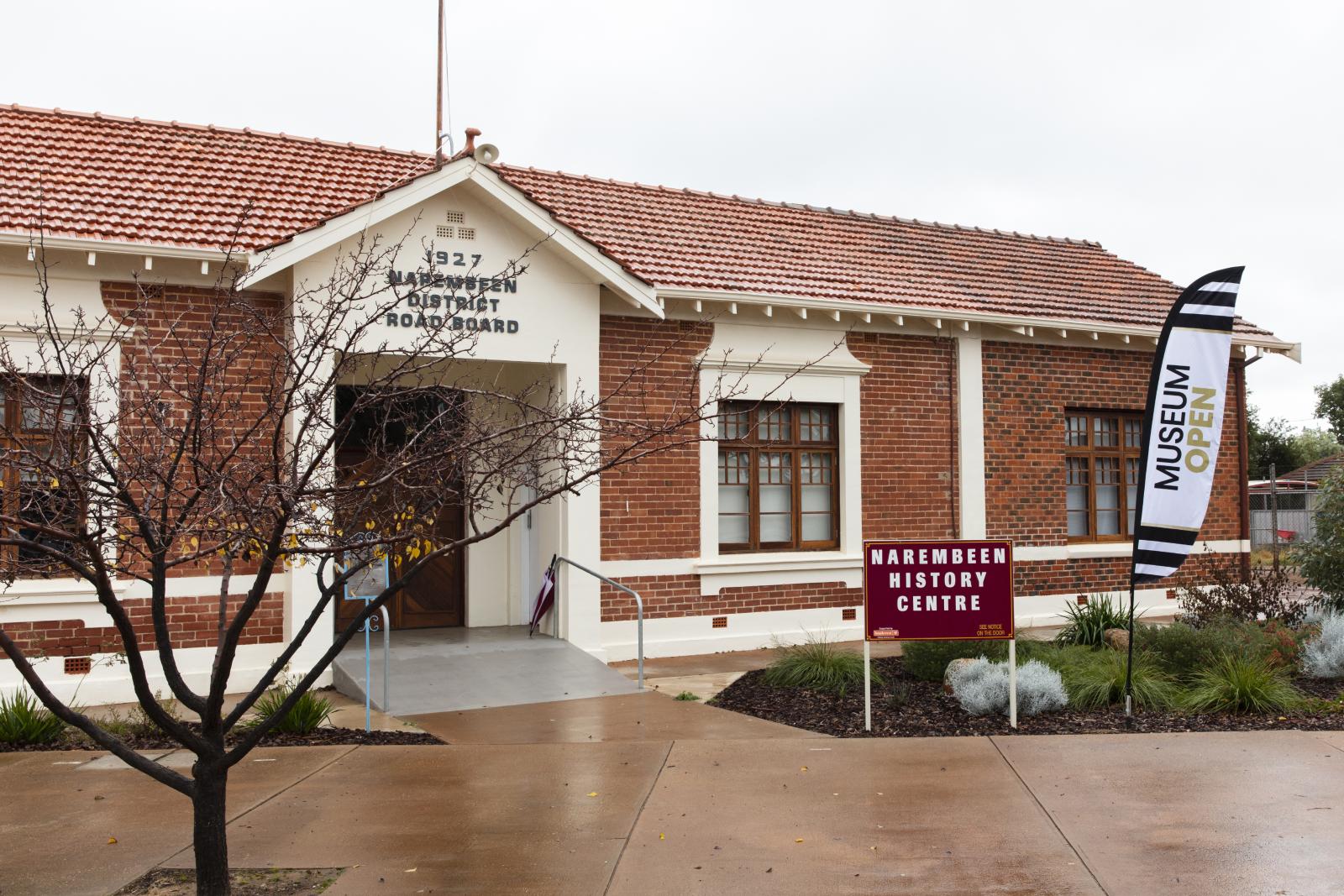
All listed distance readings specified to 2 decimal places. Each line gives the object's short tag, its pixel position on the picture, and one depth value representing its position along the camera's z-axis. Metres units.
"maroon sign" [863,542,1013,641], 8.79
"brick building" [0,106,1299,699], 10.94
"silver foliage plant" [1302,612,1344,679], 10.27
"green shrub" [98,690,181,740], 8.64
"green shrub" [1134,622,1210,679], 10.10
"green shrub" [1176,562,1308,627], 11.94
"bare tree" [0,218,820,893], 4.66
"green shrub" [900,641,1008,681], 10.55
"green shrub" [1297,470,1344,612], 12.91
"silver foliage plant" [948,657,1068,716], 9.19
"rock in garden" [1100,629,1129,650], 11.81
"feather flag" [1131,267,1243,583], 9.19
